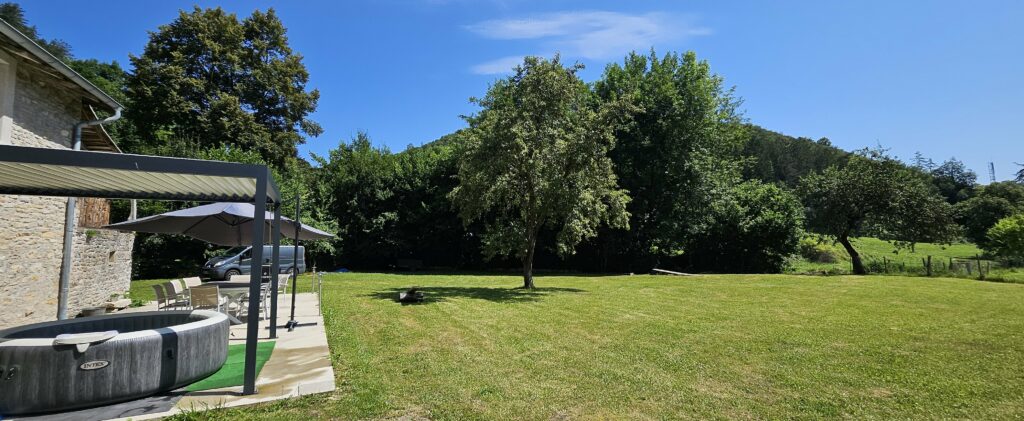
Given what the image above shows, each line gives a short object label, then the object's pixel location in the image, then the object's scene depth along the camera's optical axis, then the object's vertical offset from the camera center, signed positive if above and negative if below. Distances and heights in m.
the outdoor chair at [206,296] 8.29 -0.64
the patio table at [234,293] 9.14 -0.65
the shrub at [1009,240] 25.91 +0.44
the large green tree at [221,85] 27.67 +10.43
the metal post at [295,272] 8.16 -0.28
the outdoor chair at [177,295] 8.96 -0.69
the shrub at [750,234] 26.48 +0.95
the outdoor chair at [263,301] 9.65 -0.86
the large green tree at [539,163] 14.29 +2.68
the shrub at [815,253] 33.88 -0.20
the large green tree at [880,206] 25.98 +2.31
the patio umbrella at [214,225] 9.19 +0.72
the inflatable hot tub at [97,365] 4.06 -0.92
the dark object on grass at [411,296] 11.60 -0.96
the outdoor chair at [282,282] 12.84 -0.65
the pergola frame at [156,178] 4.14 +0.86
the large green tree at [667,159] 26.69 +5.08
